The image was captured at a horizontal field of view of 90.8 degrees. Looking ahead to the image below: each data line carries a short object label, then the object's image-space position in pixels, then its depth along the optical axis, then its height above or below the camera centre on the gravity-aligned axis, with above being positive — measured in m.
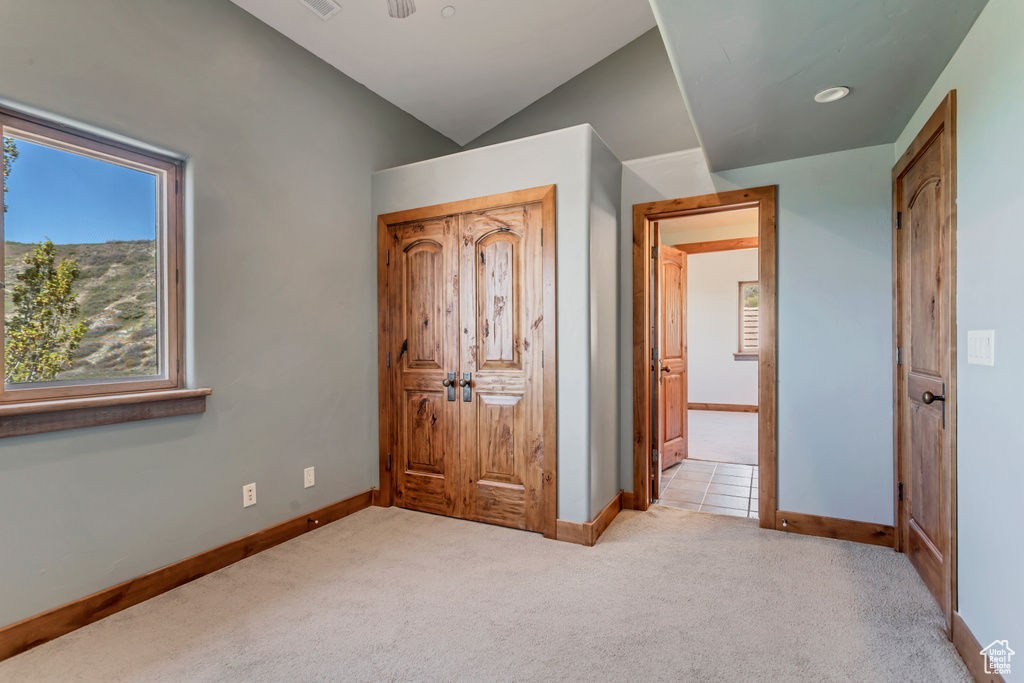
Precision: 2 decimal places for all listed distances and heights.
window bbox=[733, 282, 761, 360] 8.01 +0.29
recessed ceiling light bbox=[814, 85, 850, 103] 2.18 +1.06
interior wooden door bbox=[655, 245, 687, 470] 4.41 -0.19
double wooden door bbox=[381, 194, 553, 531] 2.99 -0.16
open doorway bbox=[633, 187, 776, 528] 3.05 -0.18
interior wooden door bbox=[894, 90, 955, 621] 1.94 -0.07
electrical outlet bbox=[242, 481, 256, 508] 2.67 -0.82
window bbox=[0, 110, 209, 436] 1.95 +0.32
